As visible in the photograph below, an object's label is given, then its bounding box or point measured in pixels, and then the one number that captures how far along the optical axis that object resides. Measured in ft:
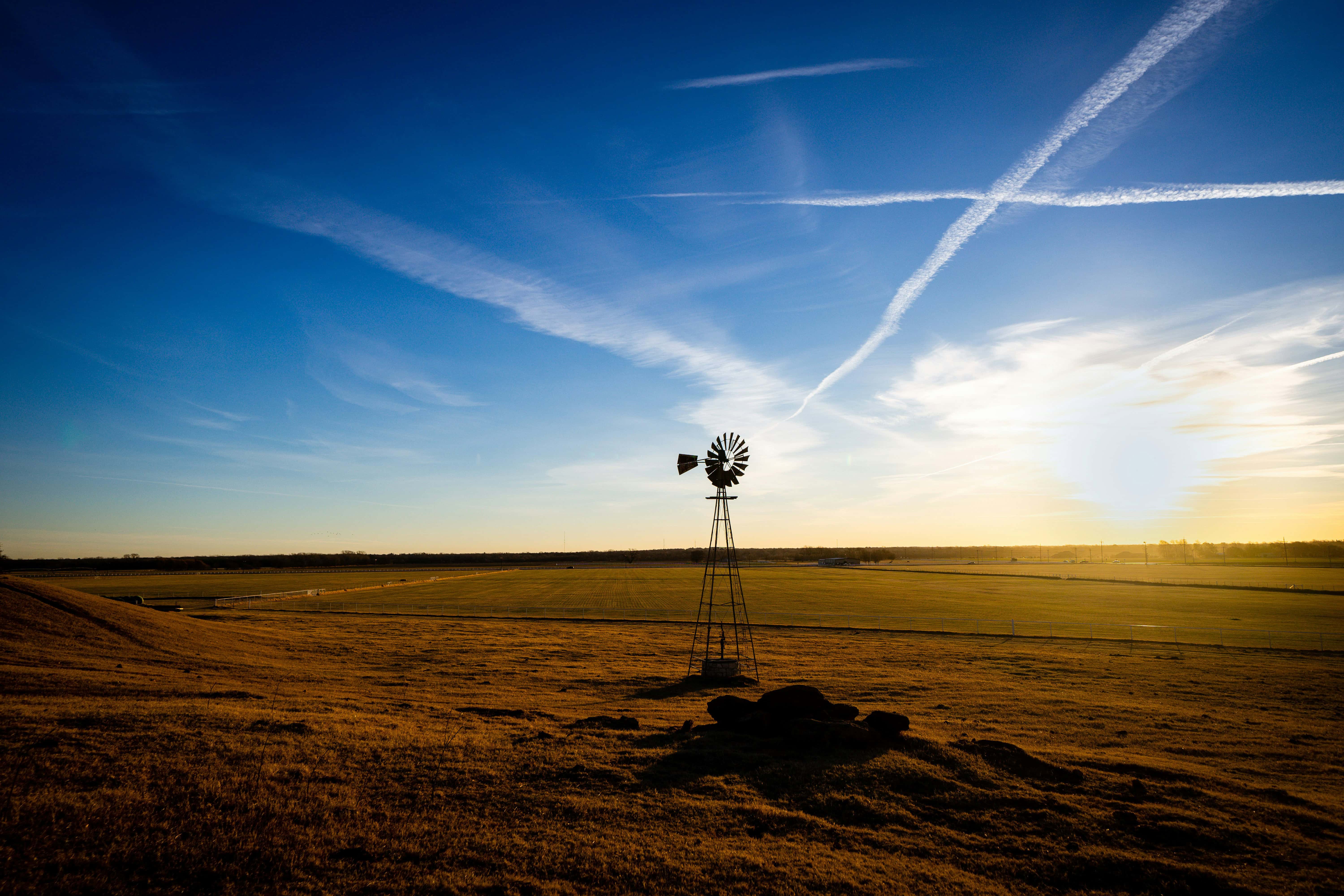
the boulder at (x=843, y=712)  58.18
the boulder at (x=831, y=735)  51.93
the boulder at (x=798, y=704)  58.23
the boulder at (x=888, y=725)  53.21
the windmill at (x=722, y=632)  98.37
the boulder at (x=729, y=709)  60.70
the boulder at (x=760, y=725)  56.44
